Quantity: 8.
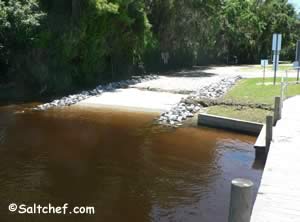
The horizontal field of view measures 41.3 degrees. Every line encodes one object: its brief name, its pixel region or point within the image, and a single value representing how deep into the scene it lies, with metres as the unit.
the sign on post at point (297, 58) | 20.46
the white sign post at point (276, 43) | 19.03
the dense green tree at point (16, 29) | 19.31
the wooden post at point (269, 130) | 10.23
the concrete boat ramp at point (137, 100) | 18.44
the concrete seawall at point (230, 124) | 13.77
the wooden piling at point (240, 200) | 4.39
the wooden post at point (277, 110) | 11.90
